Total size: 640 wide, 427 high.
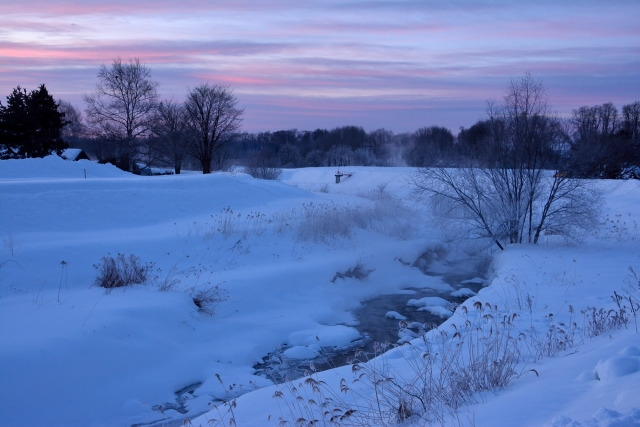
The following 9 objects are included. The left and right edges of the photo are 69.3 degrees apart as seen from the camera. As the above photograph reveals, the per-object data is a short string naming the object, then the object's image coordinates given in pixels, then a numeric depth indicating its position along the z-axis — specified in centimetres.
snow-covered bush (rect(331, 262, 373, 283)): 1470
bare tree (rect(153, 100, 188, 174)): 4500
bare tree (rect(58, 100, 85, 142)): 7506
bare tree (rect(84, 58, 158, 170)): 4538
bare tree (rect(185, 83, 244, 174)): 4250
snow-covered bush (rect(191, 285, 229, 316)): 1045
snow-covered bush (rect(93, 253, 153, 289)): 1030
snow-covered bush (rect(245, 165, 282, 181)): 4306
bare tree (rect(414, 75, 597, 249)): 1731
